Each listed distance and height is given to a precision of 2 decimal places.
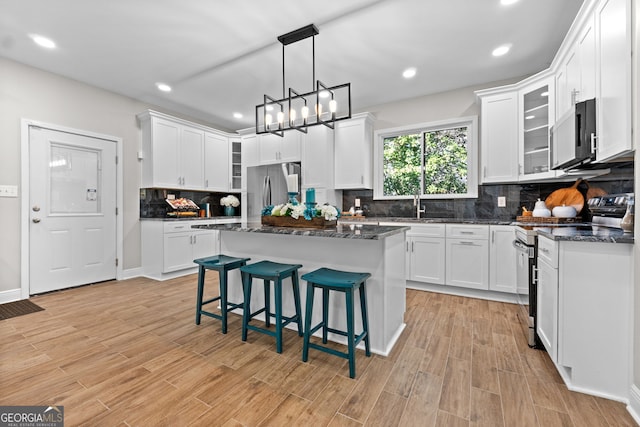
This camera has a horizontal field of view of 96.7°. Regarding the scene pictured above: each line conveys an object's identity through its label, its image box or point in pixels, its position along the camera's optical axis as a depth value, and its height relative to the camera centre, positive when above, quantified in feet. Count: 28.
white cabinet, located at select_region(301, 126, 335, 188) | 14.89 +2.83
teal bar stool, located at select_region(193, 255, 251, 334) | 7.91 -1.81
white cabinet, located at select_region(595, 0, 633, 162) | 5.10 +2.59
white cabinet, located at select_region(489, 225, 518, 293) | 10.34 -1.76
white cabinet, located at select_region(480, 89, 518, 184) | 11.16 +2.99
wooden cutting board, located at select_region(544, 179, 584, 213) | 9.54 +0.48
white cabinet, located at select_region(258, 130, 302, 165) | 15.87 +3.62
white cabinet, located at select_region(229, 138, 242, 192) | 18.38 +2.93
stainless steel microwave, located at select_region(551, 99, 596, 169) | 6.28 +1.82
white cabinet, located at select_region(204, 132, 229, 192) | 16.80 +2.95
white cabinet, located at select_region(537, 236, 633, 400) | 5.01 -1.91
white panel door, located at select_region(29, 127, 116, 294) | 11.35 -0.02
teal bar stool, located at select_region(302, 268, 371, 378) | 5.91 -2.01
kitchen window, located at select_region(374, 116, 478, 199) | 13.05 +2.50
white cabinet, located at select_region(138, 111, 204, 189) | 14.17 +3.02
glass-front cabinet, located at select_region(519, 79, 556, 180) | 10.25 +3.02
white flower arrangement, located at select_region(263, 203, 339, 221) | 7.41 -0.02
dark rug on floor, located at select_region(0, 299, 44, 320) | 9.32 -3.43
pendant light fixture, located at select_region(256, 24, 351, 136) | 8.66 +3.50
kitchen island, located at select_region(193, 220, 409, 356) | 6.74 -1.29
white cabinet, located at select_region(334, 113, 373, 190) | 14.24 +2.97
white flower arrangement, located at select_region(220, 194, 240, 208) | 18.21 +0.58
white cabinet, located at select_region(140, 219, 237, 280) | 13.73 -1.89
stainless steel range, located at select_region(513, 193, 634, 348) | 6.94 -0.44
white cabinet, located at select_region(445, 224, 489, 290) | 10.85 -1.75
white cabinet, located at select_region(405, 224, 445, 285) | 11.62 -1.78
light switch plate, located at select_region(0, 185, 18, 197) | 10.47 +0.70
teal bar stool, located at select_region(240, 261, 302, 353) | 6.74 -2.04
